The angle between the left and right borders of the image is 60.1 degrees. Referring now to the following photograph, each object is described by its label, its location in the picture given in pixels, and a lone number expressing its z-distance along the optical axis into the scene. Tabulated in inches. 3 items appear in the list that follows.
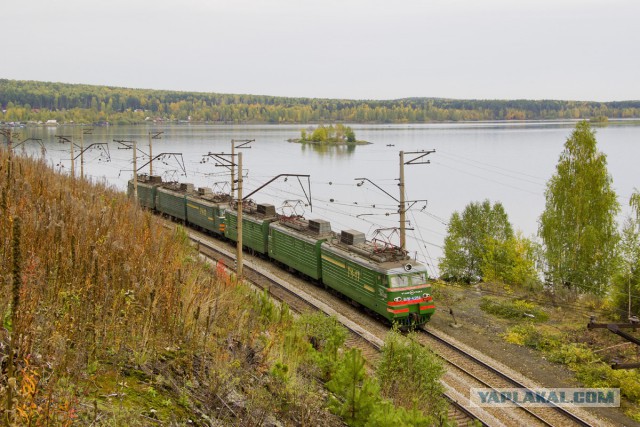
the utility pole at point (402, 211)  1034.1
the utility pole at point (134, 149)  1501.2
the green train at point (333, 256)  827.4
